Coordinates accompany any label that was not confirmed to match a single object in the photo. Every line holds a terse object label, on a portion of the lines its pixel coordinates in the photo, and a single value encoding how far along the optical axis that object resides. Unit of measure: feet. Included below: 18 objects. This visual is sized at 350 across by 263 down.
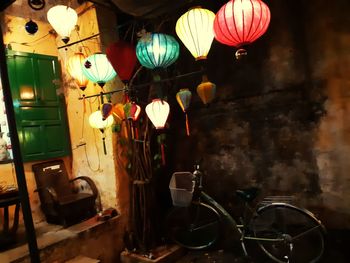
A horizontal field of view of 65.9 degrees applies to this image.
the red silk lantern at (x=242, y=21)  10.38
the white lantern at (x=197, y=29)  11.87
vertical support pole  8.24
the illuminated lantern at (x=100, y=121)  17.04
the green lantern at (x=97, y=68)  15.02
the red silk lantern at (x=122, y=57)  13.03
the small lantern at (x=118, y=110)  17.51
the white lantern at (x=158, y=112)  15.14
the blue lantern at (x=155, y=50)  12.74
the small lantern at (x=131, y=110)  15.74
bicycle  15.37
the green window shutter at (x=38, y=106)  18.02
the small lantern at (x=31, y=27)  13.33
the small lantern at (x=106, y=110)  15.53
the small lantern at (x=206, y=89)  13.78
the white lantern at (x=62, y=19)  14.21
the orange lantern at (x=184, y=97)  15.17
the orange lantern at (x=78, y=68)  16.89
